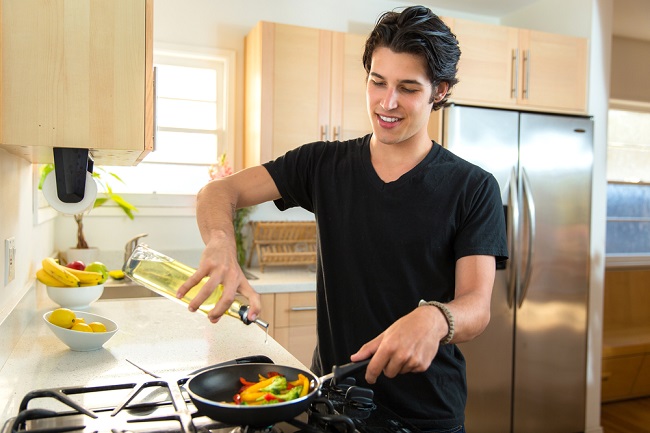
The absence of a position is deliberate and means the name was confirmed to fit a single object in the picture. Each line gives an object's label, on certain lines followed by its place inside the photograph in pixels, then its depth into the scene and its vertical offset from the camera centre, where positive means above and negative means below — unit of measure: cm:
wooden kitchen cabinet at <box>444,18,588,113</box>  327 +80
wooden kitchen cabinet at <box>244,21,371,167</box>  311 +63
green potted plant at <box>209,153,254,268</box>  327 -6
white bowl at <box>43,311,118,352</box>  151 -34
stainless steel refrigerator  313 -35
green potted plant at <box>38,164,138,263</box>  297 -1
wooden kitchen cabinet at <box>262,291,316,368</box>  287 -55
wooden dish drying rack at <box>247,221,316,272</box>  327 -21
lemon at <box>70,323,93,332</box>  155 -33
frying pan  87 -30
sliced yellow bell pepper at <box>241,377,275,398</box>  98 -30
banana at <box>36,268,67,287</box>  194 -25
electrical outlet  155 -16
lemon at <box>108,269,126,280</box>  283 -34
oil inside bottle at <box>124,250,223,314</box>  129 -16
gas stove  93 -36
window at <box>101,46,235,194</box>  344 +48
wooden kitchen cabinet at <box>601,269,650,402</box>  404 -88
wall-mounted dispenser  135 +4
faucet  301 -22
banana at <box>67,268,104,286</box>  202 -25
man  132 -3
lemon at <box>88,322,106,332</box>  157 -33
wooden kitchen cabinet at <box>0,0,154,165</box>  119 +26
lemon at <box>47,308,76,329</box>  156 -31
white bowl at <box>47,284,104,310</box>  196 -31
